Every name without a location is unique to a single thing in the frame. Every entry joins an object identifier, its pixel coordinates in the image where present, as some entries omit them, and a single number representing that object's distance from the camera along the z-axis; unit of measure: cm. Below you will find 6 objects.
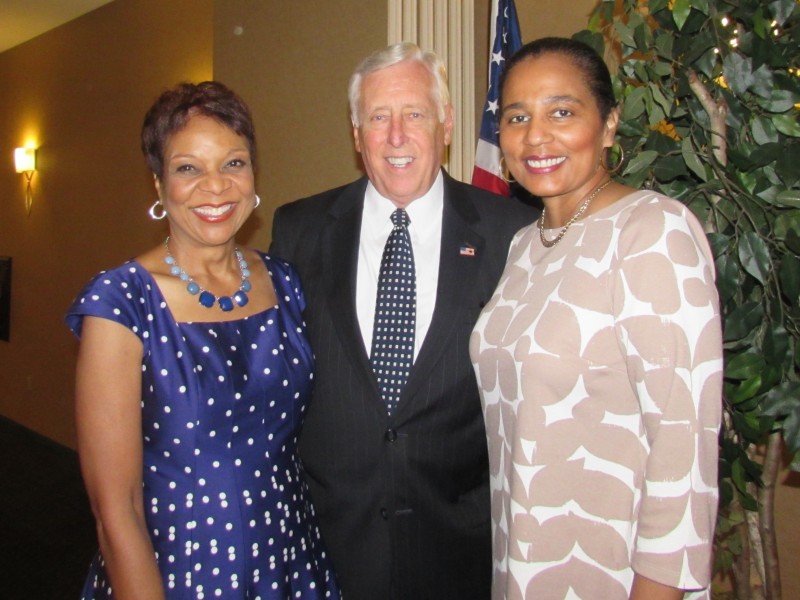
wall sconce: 680
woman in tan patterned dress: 122
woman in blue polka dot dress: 143
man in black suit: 177
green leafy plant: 144
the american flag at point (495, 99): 287
